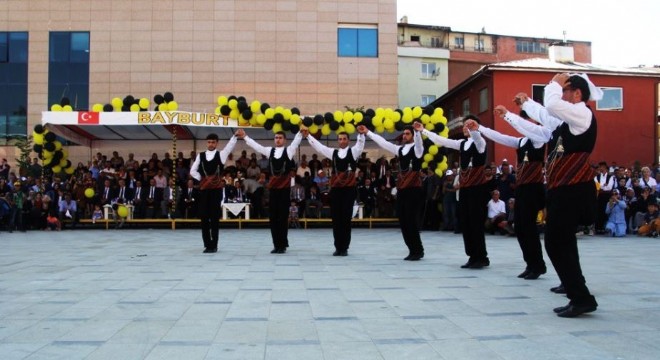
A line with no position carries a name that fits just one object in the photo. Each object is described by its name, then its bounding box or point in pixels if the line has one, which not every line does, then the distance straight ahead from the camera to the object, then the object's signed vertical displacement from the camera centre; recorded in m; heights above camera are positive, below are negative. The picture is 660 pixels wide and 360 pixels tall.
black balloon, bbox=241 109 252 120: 15.65 +2.08
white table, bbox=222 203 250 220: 16.30 -0.32
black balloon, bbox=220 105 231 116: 15.88 +2.22
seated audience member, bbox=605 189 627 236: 14.05 -0.43
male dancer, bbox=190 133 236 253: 9.85 +0.25
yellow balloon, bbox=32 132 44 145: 16.28 +1.49
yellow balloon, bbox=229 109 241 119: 15.88 +2.13
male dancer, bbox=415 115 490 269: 7.78 -0.01
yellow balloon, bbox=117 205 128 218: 16.55 -0.42
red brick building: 25.58 +4.19
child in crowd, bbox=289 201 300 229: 16.75 -0.53
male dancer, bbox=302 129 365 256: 9.40 +0.11
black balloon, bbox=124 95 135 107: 16.27 +2.48
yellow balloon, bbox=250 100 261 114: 15.72 +2.28
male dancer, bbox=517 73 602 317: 4.87 +0.16
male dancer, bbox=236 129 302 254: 9.64 +0.20
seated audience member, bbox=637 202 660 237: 13.72 -0.53
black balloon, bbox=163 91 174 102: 16.33 +2.60
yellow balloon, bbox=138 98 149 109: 16.27 +2.43
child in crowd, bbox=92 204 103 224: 16.69 -0.52
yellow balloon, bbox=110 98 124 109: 16.20 +2.42
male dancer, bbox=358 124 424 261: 8.62 +0.08
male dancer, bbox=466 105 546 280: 6.75 +0.04
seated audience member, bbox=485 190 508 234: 13.95 -0.36
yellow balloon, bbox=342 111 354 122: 15.74 +2.04
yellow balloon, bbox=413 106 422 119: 15.89 +2.18
